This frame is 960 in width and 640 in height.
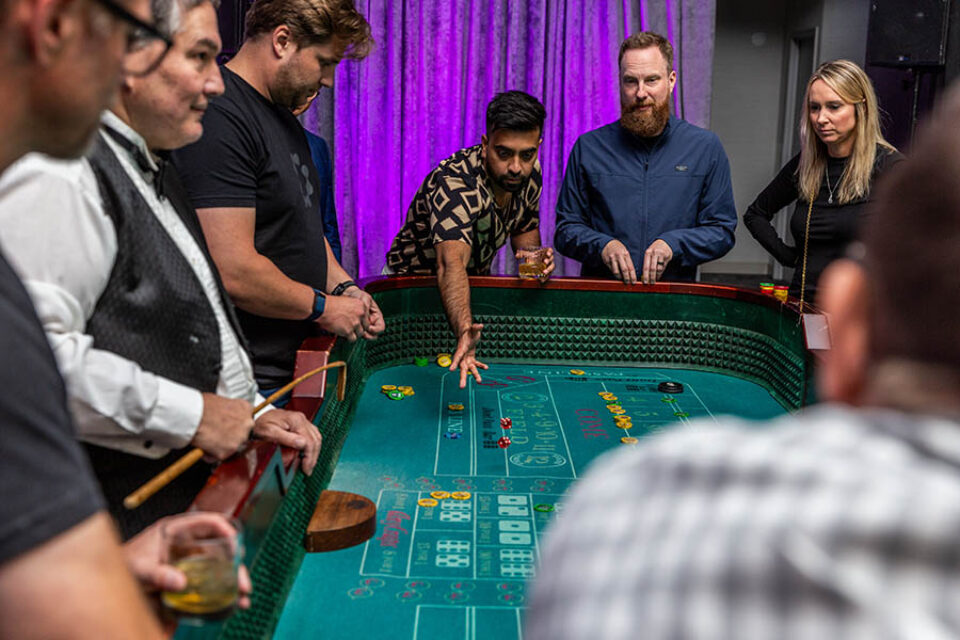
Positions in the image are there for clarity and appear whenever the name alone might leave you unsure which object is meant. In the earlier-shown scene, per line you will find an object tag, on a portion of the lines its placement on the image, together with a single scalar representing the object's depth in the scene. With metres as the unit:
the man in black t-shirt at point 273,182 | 2.10
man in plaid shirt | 0.44
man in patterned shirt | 2.98
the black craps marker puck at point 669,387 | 2.86
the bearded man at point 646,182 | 3.54
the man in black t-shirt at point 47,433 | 0.63
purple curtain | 5.57
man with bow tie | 1.23
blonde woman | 3.18
